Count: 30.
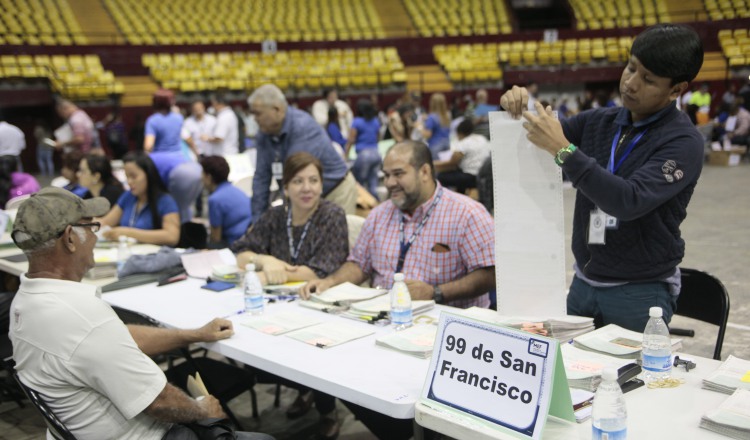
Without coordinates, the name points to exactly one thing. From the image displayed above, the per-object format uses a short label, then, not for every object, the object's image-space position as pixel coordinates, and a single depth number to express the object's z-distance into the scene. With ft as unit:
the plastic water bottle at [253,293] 9.05
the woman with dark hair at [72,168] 17.28
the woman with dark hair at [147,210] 14.66
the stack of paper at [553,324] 6.84
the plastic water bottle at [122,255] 11.93
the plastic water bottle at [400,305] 8.11
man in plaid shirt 9.48
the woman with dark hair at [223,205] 15.39
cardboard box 41.42
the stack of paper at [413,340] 7.21
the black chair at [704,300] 8.17
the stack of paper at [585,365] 6.03
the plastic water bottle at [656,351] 6.16
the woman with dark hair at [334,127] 30.58
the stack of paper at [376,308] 8.59
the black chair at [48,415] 6.09
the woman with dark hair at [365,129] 29.01
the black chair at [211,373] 9.30
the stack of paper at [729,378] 5.83
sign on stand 5.19
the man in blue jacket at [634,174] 6.43
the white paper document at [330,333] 7.77
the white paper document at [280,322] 8.30
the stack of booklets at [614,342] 6.59
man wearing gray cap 5.95
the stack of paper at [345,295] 9.14
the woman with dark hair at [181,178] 17.78
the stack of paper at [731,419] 5.05
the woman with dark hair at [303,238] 10.78
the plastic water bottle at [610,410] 4.93
